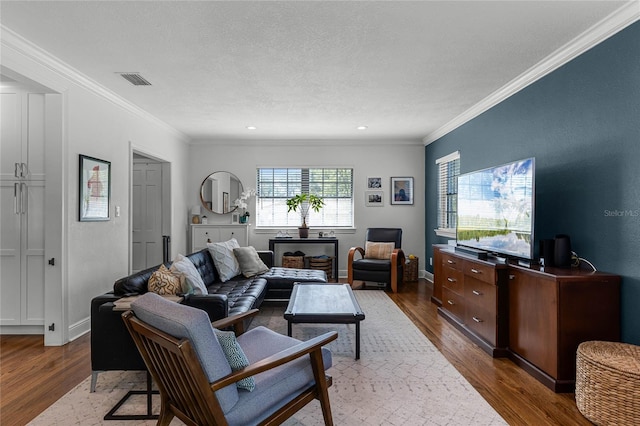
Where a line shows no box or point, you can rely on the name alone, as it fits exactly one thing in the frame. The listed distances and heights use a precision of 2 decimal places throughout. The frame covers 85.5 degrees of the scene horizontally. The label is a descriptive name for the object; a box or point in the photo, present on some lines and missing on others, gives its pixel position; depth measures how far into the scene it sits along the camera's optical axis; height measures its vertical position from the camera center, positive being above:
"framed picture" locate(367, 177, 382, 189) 6.66 +0.53
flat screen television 2.77 +0.02
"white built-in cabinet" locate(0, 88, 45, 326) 3.38 +0.00
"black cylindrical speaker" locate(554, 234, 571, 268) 2.66 -0.30
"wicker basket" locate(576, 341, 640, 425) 1.84 -0.95
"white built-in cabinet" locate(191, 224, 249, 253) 6.26 -0.44
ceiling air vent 3.35 +1.31
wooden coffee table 2.85 -0.86
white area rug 2.04 -1.23
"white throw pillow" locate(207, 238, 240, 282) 4.16 -0.63
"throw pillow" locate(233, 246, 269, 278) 4.38 -0.68
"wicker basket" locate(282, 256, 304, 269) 6.16 -0.93
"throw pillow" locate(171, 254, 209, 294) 2.77 -0.54
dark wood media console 2.34 -0.76
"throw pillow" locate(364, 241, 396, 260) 5.82 -0.67
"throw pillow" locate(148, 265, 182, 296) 2.62 -0.57
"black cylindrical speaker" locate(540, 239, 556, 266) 2.76 -0.32
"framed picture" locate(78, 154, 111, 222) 3.44 +0.21
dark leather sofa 2.31 -0.80
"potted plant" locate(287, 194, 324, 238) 6.38 +0.10
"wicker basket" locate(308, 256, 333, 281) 6.19 -0.96
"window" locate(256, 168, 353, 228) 6.70 +0.35
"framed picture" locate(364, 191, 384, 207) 6.66 +0.24
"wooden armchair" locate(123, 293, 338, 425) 1.38 -0.74
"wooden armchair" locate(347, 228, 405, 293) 5.41 -0.82
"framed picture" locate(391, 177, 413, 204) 6.63 +0.42
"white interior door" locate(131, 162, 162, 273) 5.64 -0.06
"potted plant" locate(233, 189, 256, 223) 6.45 +0.14
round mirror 6.57 +0.32
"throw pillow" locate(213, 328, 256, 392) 1.52 -0.65
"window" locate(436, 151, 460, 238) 5.30 +0.30
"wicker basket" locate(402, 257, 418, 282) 6.09 -1.04
